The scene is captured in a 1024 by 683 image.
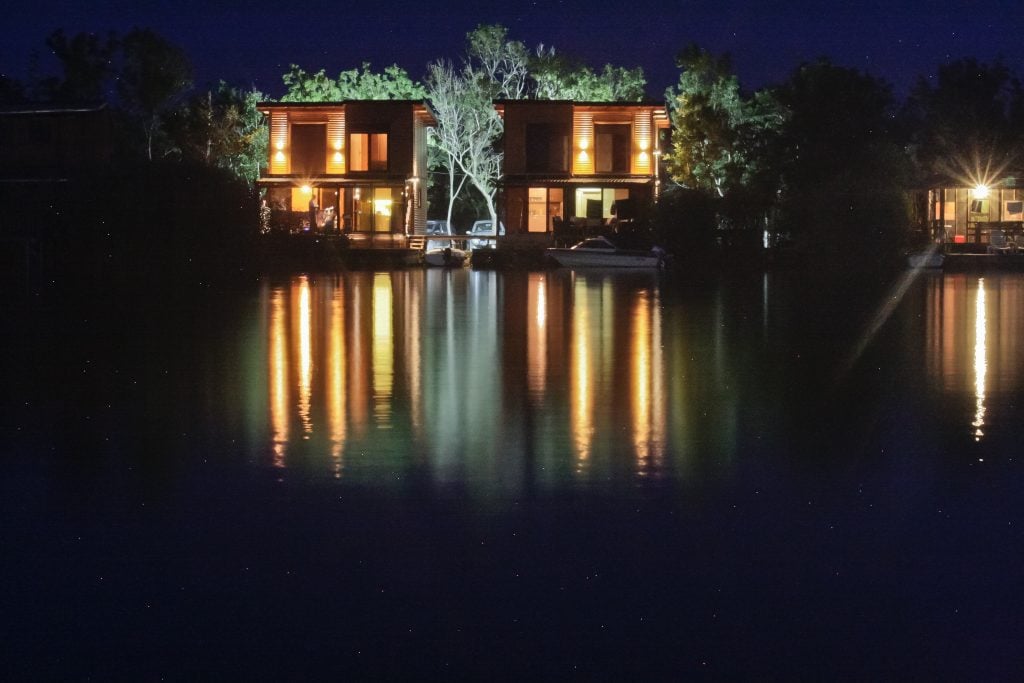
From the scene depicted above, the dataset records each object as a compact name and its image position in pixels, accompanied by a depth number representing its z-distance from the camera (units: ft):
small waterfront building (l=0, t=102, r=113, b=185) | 179.42
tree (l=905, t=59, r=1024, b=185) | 214.28
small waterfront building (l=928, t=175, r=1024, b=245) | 193.88
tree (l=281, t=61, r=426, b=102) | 235.81
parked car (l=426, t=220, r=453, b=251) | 226.75
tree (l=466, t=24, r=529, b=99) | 233.14
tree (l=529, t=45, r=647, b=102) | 229.66
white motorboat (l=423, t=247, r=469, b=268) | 171.12
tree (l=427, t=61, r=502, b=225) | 230.07
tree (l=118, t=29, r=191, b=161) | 223.51
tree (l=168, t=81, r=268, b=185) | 210.18
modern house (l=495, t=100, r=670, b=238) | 200.64
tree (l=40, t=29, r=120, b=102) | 231.50
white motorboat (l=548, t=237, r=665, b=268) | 160.45
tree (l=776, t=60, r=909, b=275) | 145.48
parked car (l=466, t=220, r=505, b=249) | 228.67
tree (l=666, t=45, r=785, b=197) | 187.52
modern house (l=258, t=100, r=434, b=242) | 204.64
